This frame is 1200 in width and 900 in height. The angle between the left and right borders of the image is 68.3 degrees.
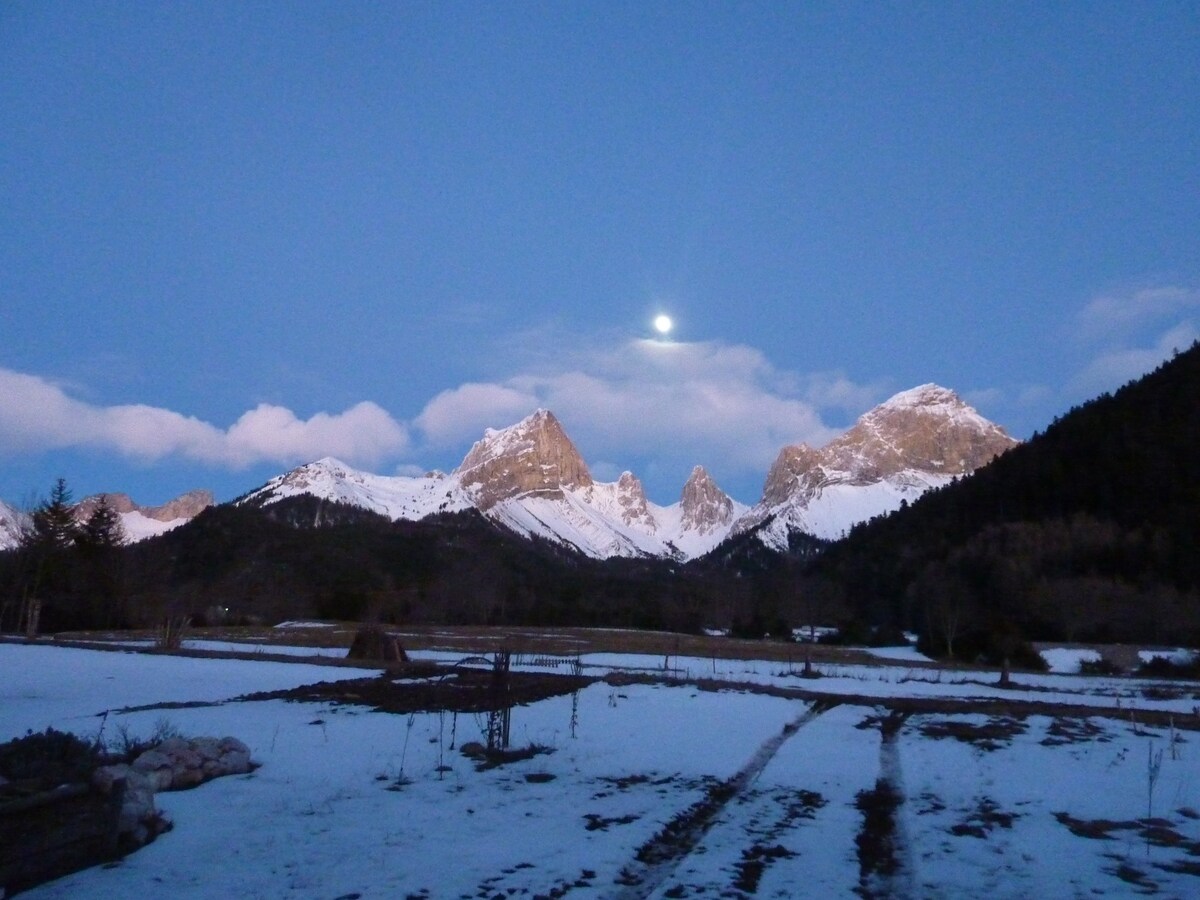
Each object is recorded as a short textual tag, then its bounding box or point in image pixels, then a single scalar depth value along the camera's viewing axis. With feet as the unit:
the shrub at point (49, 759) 29.32
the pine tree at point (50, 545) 213.05
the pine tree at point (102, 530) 259.80
